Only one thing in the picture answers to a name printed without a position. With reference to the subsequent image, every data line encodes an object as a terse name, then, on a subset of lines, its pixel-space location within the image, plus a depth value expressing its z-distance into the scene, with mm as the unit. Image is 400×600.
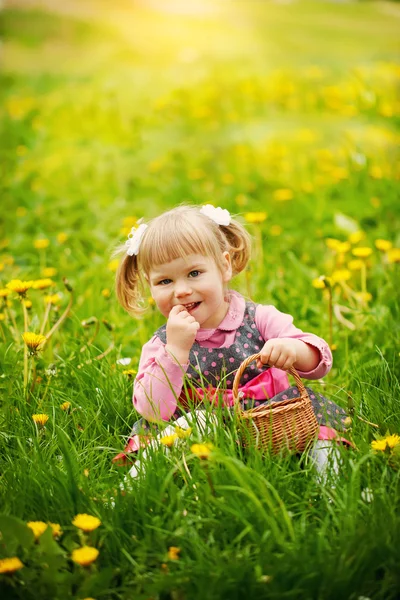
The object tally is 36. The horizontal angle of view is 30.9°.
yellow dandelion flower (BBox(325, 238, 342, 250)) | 2620
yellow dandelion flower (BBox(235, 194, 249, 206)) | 3639
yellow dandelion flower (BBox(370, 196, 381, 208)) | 3471
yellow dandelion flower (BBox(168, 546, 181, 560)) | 1448
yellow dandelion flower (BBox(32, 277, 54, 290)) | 2289
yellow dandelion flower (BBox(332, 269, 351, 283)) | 2414
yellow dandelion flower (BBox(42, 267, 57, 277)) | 2744
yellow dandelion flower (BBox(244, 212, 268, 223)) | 2670
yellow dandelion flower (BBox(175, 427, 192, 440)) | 1682
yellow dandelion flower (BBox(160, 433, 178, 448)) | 1633
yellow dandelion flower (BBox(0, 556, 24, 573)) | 1369
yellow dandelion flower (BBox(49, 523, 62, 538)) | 1488
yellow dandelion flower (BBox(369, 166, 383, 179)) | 3717
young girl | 1855
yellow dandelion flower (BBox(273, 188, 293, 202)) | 3549
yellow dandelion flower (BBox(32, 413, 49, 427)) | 1863
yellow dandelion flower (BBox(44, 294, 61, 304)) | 2312
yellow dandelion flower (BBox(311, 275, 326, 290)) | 2198
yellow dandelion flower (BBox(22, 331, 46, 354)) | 1964
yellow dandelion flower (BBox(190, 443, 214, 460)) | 1480
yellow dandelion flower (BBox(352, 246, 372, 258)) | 2438
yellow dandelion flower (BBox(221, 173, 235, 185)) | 3975
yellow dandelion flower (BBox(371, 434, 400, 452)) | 1678
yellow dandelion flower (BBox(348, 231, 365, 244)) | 2646
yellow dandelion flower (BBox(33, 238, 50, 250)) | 2898
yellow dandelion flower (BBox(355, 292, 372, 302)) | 2525
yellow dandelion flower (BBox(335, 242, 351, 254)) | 2555
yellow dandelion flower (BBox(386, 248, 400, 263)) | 2562
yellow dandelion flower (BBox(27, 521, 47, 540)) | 1460
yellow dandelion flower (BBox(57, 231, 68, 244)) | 3140
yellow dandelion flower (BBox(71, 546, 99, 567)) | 1383
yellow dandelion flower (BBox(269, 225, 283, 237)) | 3271
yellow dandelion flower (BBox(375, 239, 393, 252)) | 2486
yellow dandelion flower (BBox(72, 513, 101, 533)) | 1442
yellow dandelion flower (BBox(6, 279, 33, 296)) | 2078
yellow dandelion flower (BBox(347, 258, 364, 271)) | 2717
